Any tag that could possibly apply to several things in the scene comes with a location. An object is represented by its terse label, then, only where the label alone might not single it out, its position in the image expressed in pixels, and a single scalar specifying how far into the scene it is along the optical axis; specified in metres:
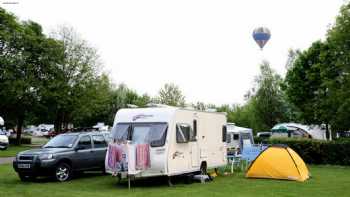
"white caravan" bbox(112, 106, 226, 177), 14.09
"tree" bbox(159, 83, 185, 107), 53.79
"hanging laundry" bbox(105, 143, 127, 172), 13.91
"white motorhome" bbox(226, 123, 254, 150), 28.83
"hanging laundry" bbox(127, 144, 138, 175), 13.62
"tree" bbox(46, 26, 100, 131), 42.41
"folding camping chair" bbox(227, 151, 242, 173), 20.04
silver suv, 15.24
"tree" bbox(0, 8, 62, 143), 39.38
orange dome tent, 16.52
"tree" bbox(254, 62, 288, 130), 48.34
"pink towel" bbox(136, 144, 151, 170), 13.75
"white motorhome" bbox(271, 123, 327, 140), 41.94
